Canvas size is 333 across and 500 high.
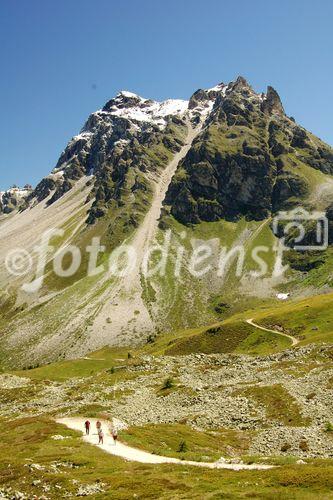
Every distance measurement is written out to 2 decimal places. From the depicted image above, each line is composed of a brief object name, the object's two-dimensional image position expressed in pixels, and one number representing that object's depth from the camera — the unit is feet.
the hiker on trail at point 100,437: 171.08
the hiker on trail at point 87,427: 184.75
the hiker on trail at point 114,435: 173.06
